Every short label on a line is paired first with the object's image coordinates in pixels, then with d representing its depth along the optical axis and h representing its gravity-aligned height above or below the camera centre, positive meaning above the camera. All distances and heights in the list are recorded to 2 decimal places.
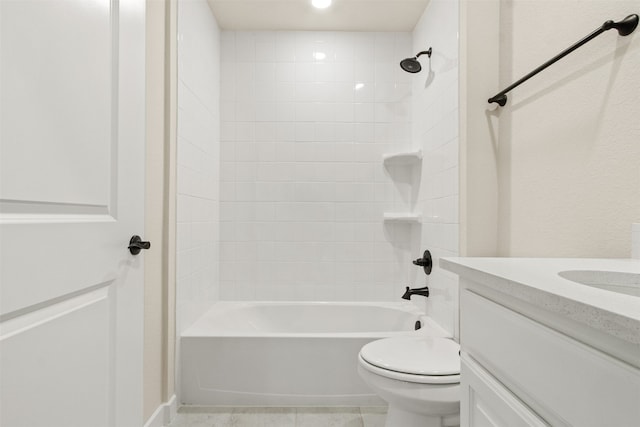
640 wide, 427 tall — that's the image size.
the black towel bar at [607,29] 0.98 +0.52
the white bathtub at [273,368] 1.88 -0.82
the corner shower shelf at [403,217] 2.41 -0.02
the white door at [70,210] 0.69 +0.01
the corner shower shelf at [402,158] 2.41 +0.40
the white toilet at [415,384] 1.25 -0.61
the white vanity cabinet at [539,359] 0.40 -0.21
